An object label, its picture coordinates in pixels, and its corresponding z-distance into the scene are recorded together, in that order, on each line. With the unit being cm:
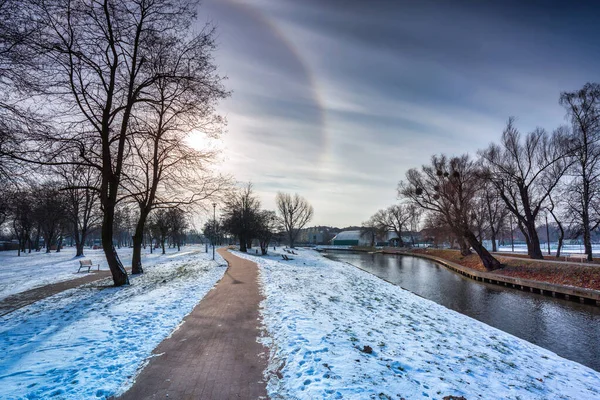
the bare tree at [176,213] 1606
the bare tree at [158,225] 3493
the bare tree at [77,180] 1061
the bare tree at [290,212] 6562
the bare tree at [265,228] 3922
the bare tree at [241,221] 3966
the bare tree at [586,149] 2150
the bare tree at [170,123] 1147
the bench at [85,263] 1901
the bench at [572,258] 2477
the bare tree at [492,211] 3569
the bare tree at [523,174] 2432
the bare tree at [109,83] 962
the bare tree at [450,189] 2895
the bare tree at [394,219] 7175
